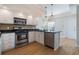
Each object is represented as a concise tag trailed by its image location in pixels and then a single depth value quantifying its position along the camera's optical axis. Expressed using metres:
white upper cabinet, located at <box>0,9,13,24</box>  1.11
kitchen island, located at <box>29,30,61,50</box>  1.24
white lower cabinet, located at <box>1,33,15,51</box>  1.18
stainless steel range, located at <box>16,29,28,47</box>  1.24
